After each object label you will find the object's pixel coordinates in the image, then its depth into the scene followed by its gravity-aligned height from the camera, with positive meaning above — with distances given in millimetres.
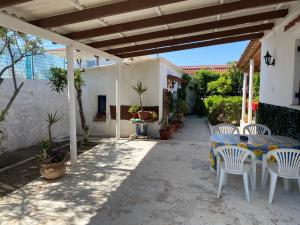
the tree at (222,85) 17125 +883
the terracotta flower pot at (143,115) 10117 -704
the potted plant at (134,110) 10398 -540
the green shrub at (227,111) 13680 -724
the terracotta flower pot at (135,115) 10406 -729
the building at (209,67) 22978 +2868
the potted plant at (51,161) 5582 -1475
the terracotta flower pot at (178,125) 12771 -1414
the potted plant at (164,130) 10102 -1345
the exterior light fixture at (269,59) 7270 +1130
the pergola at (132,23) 4465 +1698
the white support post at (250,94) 10931 +174
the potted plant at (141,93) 10133 +173
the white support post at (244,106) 12650 -415
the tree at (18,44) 6406 +1484
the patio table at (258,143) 4895 -917
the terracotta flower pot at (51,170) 5559 -1640
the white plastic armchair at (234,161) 4509 -1165
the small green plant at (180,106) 13508 -454
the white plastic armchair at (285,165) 4277 -1159
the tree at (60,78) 8484 +666
